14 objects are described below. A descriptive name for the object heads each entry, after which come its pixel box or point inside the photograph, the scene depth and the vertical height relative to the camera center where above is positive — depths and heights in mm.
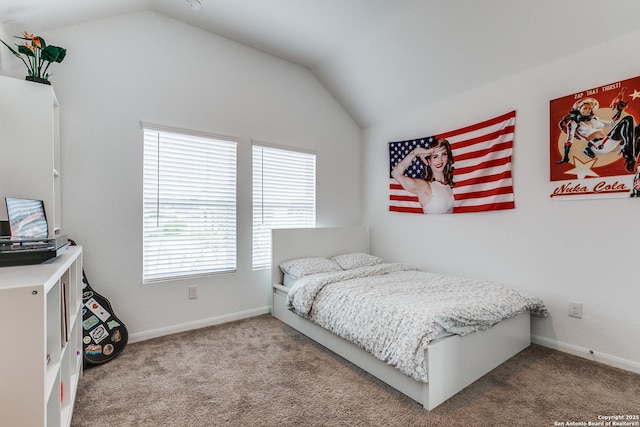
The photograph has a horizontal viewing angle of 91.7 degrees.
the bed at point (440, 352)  1780 -965
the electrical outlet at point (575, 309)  2371 -742
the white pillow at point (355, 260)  3442 -531
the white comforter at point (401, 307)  1819 -649
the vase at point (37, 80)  1908 +835
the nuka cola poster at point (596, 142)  2145 +519
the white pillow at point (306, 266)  3115 -548
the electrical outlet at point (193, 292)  2930 -734
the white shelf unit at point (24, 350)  937 -417
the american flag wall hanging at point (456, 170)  2803 +441
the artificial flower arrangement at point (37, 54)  1972 +1078
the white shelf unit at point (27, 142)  1795 +431
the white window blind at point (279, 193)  3377 +240
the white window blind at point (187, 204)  2766 +92
